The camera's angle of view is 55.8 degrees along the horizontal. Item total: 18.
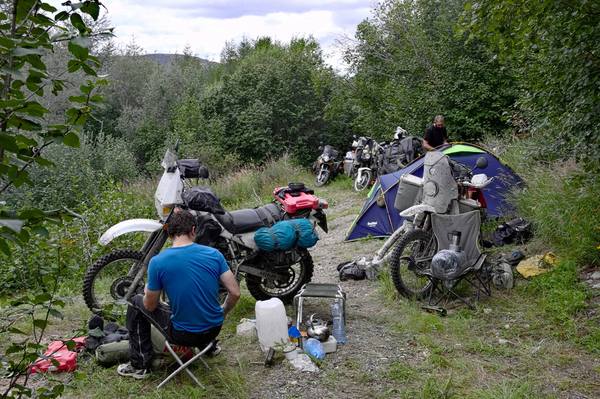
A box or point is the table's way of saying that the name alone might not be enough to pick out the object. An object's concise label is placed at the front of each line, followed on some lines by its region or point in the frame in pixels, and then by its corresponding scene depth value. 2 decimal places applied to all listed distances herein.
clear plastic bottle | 4.55
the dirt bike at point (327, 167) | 14.45
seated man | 3.61
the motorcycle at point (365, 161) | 12.67
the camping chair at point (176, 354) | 3.78
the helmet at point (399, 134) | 12.42
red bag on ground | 3.94
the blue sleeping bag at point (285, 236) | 4.90
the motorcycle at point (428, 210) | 5.42
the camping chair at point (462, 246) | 5.32
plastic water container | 4.26
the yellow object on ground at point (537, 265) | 5.67
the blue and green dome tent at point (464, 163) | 7.82
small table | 4.65
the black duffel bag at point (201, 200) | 4.75
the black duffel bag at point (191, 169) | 4.93
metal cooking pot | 4.36
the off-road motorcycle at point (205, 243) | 4.80
